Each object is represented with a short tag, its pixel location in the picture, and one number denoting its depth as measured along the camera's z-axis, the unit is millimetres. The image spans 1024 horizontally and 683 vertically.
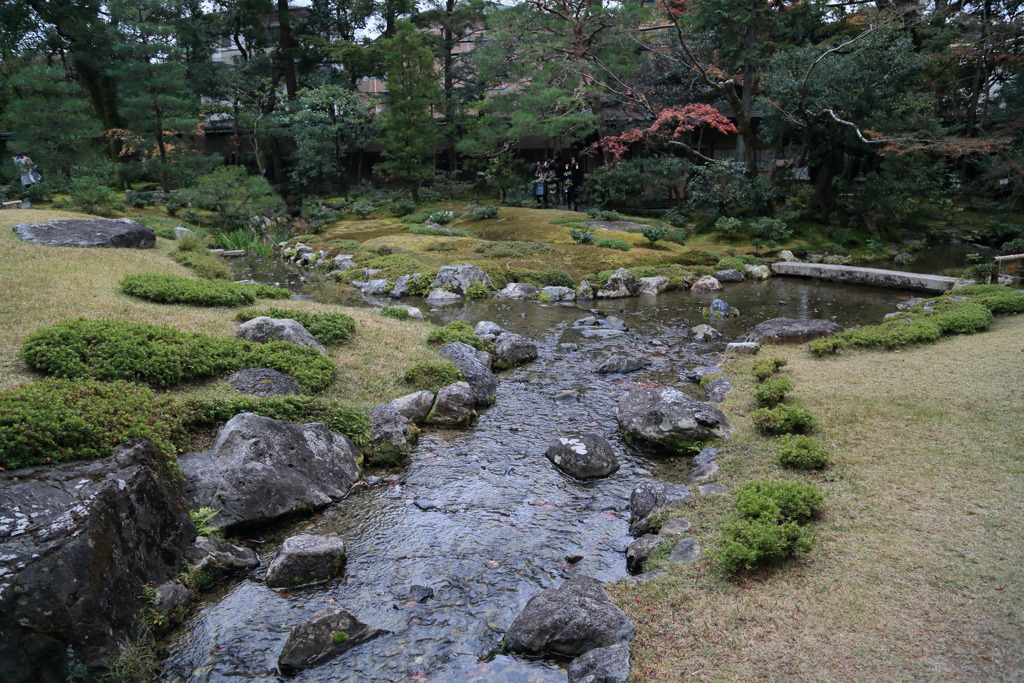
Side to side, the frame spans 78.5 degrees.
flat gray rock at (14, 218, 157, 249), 15695
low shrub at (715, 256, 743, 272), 22950
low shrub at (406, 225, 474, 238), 26031
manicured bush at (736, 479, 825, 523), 6148
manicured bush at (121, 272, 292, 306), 12641
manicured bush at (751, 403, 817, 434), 8453
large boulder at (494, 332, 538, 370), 12977
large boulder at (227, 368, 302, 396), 9023
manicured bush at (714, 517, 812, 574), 5531
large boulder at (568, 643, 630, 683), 4602
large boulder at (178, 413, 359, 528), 6848
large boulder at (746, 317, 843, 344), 13773
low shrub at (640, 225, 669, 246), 25062
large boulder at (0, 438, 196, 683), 4508
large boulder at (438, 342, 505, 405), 10922
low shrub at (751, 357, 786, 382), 10984
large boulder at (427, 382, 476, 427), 9930
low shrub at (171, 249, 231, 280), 16766
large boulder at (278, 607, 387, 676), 5043
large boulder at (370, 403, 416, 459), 8758
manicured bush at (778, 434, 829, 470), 7375
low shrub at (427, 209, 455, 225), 28516
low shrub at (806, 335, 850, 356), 11883
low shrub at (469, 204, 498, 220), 28047
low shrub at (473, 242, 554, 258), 23125
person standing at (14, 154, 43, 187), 27328
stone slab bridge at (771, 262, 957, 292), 19328
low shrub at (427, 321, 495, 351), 12562
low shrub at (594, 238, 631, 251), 24031
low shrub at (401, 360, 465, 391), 10672
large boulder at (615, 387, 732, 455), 8836
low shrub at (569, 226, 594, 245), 24734
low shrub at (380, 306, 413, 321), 14695
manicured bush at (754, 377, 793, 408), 9418
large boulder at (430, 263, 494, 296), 20094
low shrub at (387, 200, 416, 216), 31469
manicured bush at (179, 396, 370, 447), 8031
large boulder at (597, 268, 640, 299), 20531
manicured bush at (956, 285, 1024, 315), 13625
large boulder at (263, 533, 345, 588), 6059
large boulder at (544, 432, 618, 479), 8289
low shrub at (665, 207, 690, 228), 28578
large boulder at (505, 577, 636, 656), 5039
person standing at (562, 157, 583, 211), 32141
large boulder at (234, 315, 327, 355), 10812
